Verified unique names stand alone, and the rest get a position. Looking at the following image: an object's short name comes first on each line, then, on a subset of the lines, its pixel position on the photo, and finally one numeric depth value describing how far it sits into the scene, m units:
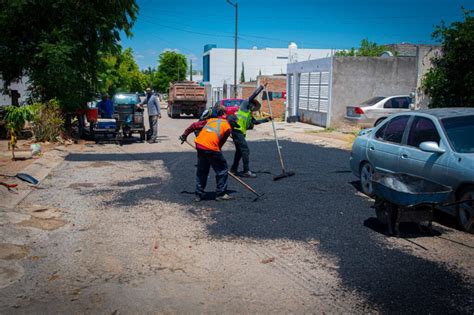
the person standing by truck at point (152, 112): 17.31
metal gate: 24.22
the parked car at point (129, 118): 17.52
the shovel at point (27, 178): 9.81
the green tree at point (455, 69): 13.38
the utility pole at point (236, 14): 36.38
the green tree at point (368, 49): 42.69
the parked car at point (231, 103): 28.19
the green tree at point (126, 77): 46.12
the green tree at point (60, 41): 16.67
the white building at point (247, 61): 71.54
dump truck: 33.53
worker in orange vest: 8.09
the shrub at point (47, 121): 16.20
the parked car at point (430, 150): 6.36
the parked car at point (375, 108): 19.47
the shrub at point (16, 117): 14.41
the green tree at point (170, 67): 75.02
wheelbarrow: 5.96
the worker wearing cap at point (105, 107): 18.89
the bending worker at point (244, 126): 10.56
